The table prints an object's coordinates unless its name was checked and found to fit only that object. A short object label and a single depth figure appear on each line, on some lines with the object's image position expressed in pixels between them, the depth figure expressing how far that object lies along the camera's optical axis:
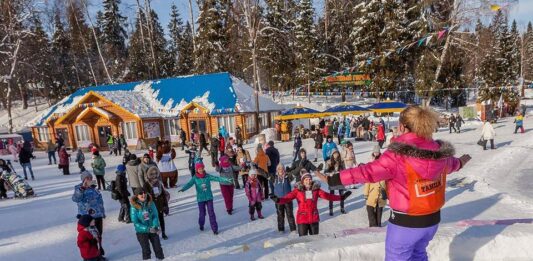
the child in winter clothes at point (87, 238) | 5.27
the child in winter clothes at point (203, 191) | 6.86
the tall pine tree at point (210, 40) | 34.28
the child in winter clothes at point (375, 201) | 6.21
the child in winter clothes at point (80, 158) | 14.45
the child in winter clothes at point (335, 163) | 8.88
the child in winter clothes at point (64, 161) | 14.62
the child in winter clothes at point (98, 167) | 10.88
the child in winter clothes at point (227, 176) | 8.14
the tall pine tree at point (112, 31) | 46.47
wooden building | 24.08
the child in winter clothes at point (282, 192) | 6.65
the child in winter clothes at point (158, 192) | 6.81
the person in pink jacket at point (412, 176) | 2.53
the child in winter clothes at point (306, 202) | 5.43
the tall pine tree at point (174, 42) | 46.91
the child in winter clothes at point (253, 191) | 7.55
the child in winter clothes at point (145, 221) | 5.21
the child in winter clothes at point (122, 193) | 7.80
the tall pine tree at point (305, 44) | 39.47
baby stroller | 11.05
